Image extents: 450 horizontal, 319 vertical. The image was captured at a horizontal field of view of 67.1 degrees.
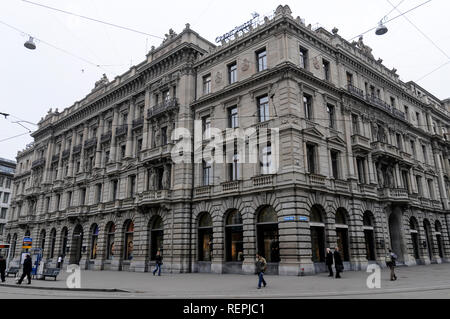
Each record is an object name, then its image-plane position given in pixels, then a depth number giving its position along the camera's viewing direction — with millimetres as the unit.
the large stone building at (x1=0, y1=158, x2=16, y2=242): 78500
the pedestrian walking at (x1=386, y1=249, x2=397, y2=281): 18156
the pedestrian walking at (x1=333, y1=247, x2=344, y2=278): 19705
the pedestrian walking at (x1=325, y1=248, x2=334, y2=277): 21112
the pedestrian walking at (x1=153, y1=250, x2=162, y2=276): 25469
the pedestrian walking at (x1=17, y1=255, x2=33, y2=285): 19169
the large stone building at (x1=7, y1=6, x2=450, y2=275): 24891
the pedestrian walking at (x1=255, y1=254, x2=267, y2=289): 15962
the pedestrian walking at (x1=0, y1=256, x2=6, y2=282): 20688
